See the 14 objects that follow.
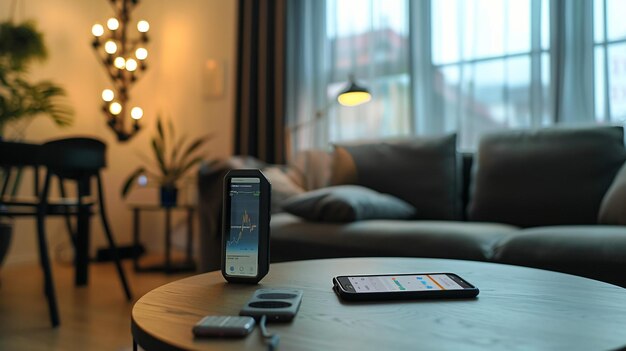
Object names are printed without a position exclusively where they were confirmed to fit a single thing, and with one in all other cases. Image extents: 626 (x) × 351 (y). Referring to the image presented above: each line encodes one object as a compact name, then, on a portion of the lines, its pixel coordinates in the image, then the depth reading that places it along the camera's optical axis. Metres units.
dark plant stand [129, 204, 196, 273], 3.18
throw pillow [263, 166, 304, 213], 2.48
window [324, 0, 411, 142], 2.92
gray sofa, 1.56
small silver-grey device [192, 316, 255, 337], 0.62
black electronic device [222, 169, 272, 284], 0.97
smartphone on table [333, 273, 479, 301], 0.83
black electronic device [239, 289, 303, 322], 0.70
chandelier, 3.92
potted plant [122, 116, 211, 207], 3.29
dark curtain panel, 3.32
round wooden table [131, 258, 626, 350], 0.61
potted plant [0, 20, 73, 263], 3.33
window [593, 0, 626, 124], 2.26
